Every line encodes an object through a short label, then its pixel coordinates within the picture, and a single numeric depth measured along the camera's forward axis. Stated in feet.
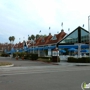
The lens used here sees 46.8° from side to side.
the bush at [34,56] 86.79
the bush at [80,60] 63.86
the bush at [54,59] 68.62
